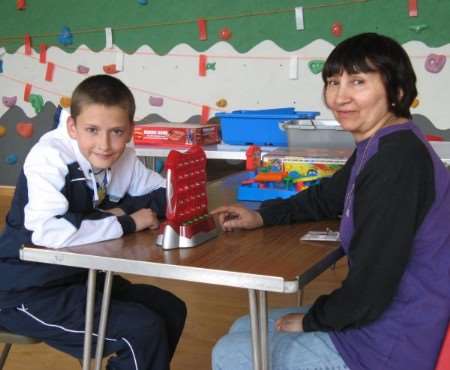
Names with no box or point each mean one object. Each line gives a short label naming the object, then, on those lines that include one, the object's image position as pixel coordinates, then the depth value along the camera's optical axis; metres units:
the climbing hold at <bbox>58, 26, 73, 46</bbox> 5.31
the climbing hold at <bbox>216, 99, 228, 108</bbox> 4.92
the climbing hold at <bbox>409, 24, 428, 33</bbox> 4.24
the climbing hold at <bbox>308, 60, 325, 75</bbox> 4.57
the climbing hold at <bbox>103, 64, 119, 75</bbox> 5.22
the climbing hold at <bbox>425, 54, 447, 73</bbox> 4.26
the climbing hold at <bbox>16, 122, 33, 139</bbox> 5.66
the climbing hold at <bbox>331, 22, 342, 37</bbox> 4.44
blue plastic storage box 2.94
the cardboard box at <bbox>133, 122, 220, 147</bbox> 3.19
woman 1.16
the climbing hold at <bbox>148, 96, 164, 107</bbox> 5.14
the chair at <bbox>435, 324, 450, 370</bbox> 1.19
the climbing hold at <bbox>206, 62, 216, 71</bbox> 4.92
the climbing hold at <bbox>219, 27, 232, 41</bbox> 4.82
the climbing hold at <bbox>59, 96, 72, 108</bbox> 5.41
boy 1.49
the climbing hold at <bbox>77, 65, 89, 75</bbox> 5.34
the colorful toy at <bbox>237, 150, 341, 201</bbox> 1.99
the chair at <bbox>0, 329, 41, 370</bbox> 1.58
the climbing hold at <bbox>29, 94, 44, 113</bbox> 5.57
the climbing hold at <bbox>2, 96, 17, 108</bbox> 5.68
